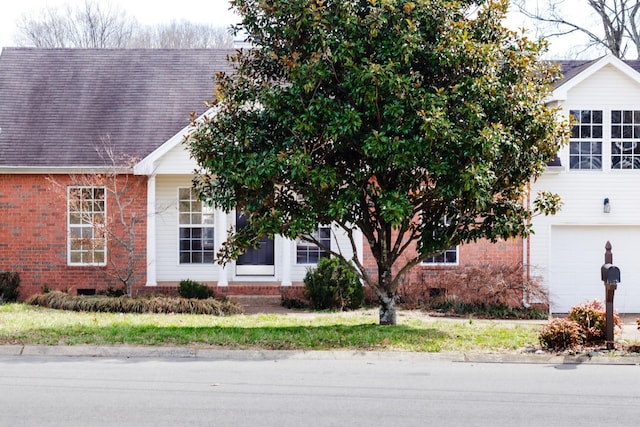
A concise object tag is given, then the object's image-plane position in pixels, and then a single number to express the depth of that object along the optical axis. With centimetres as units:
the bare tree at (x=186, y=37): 5541
